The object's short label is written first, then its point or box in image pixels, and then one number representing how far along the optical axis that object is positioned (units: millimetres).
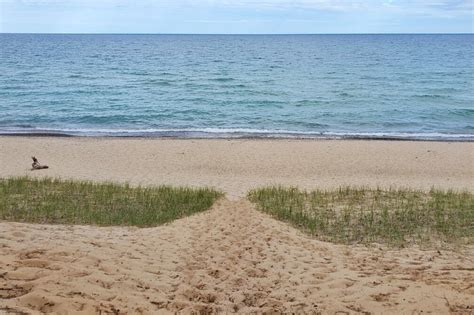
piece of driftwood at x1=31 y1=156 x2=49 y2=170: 16859
